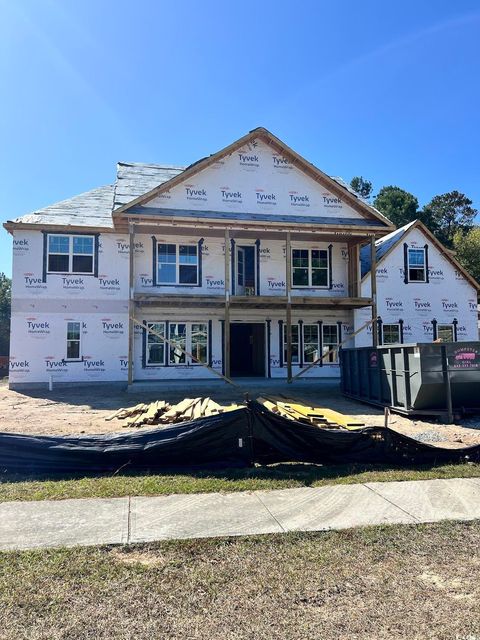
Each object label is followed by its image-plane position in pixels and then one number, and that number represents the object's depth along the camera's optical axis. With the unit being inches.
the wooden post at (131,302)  653.3
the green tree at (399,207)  1956.2
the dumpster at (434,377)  410.0
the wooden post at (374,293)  722.8
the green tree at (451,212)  2199.8
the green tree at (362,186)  2501.2
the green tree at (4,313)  1353.3
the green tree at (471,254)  1557.6
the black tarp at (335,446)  267.4
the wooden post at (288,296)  698.2
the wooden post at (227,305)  661.3
